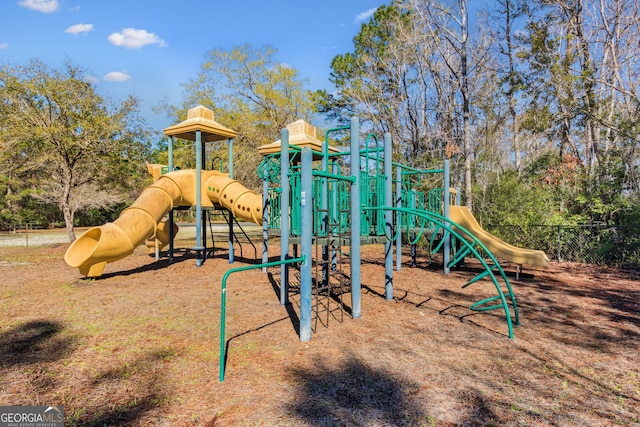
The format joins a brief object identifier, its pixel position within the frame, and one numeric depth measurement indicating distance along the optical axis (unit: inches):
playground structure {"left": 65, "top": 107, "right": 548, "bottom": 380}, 208.4
